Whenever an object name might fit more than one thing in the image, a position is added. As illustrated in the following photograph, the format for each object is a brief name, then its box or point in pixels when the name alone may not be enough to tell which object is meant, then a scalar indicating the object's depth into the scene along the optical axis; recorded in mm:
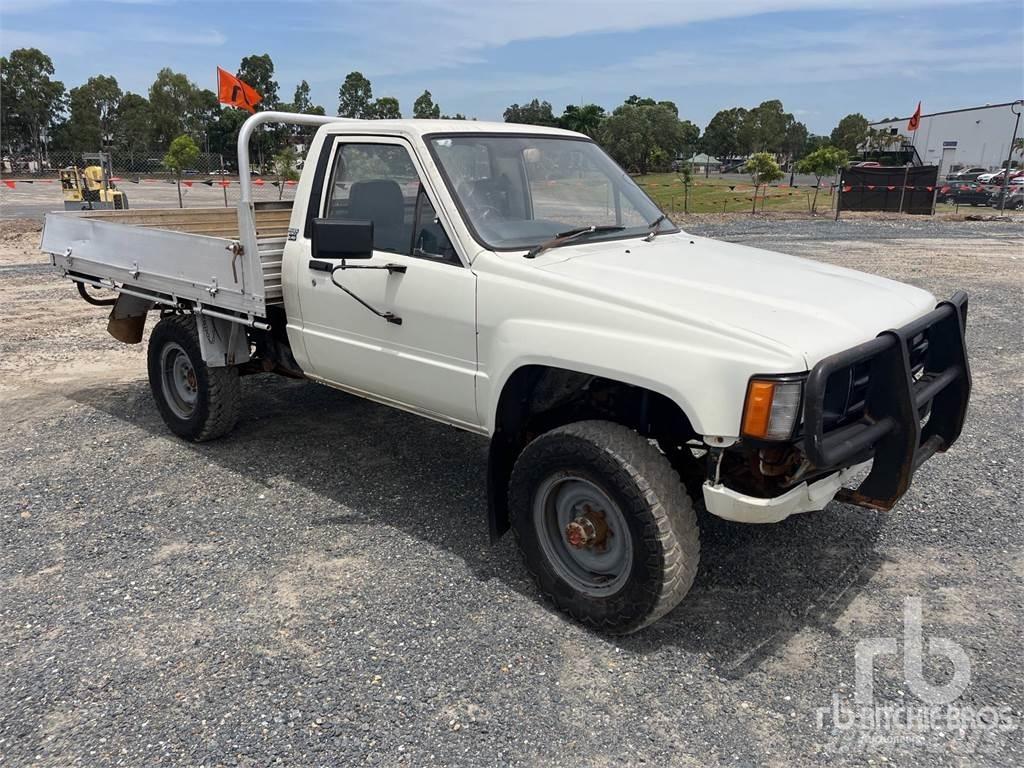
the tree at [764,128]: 98438
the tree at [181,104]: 75500
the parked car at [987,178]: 41500
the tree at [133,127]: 68312
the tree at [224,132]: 64875
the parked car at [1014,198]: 30828
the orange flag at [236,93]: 7043
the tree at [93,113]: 68875
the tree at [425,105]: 74088
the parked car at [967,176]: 44503
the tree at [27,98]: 69062
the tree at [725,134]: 101312
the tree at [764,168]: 35406
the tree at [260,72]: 88938
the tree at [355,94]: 87538
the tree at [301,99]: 77938
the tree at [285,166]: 22075
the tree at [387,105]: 68881
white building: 81062
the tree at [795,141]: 106625
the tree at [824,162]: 43781
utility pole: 27847
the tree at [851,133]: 89375
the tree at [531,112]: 77062
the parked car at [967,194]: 32688
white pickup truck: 3004
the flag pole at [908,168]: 25659
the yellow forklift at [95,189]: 18781
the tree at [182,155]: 30766
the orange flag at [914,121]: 31984
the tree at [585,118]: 64688
